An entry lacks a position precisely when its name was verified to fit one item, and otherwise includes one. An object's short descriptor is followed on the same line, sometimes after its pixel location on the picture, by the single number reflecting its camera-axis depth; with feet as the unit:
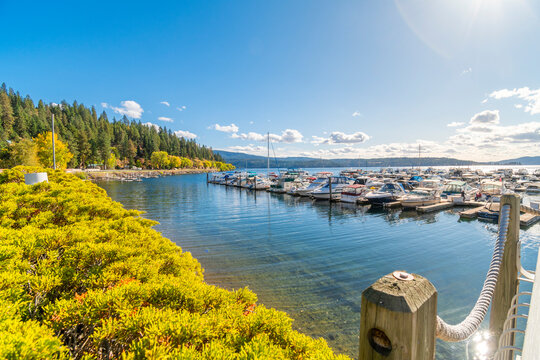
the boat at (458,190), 77.47
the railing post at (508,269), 8.03
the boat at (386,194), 69.62
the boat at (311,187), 90.91
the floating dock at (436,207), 62.49
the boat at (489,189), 75.92
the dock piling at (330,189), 80.49
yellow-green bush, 5.14
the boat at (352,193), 76.48
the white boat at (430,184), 96.24
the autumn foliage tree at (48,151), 166.61
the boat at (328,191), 81.37
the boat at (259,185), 117.91
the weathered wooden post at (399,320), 2.57
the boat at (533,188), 100.07
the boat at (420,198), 66.44
